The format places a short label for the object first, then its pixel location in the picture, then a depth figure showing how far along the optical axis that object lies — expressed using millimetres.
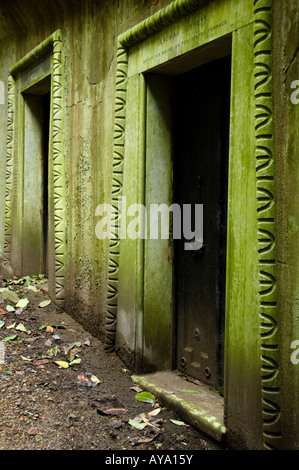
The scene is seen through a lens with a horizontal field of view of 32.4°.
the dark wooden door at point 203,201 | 3551
